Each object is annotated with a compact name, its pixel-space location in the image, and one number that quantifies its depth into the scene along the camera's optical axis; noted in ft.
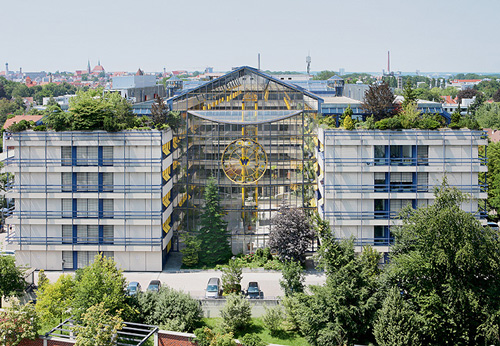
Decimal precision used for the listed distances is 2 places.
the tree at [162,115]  148.15
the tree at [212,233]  145.48
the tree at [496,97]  455.34
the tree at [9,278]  115.44
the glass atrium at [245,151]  152.15
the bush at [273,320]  111.04
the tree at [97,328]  92.38
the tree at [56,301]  106.73
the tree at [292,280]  118.32
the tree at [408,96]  156.35
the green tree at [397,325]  97.81
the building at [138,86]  247.50
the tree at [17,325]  94.73
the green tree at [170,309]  107.45
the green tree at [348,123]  139.44
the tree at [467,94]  458.50
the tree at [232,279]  127.03
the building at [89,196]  139.13
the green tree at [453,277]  100.42
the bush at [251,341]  97.50
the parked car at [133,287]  118.91
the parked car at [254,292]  124.77
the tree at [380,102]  154.71
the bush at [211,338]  96.22
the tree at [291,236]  139.64
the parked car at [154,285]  125.19
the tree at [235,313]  110.11
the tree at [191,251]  144.77
